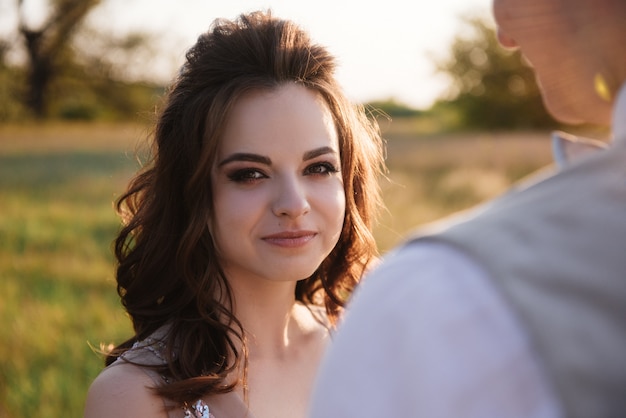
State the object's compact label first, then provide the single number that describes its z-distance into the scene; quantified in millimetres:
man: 811
